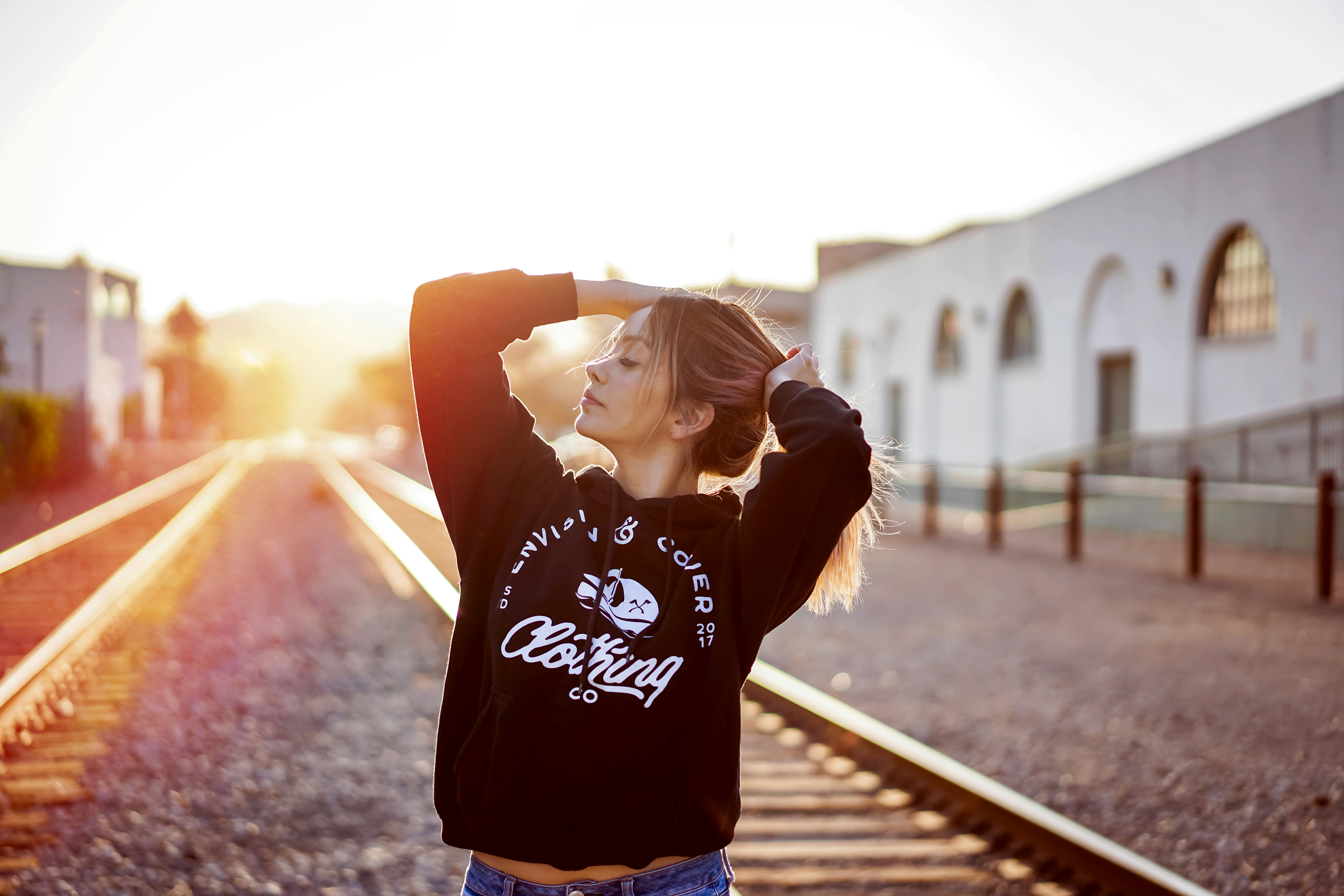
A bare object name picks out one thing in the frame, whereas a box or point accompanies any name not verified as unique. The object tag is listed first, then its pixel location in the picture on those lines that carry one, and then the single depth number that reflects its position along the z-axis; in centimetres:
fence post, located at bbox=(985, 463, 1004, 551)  1573
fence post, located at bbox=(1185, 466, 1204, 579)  1176
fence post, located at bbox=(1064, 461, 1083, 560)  1405
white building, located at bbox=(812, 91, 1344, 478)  1706
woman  171
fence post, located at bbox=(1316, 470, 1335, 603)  1017
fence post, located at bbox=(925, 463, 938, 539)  1775
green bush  1532
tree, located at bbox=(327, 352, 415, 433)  7219
